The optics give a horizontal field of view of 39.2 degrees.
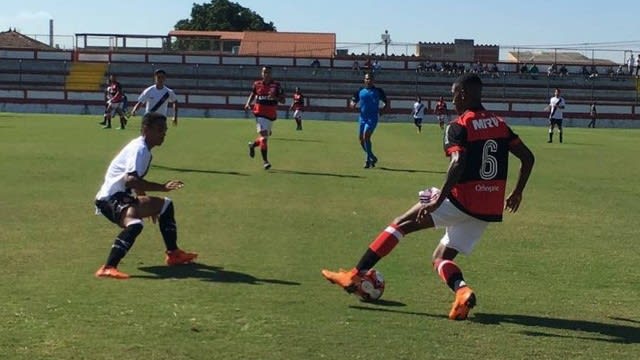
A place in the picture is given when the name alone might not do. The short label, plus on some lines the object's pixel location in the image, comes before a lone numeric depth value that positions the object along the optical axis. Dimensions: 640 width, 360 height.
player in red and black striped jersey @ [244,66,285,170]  18.48
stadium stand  58.66
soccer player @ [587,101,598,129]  56.75
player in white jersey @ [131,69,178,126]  17.30
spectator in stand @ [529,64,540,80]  66.72
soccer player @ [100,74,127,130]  34.62
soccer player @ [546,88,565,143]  33.09
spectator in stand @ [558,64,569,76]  67.54
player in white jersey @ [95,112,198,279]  7.76
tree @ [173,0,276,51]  127.69
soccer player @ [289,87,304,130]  38.72
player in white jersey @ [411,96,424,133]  41.12
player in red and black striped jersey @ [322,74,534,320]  6.39
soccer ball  6.87
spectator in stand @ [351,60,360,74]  66.31
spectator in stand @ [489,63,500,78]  66.81
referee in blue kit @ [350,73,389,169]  18.94
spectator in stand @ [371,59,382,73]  67.09
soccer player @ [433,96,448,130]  46.56
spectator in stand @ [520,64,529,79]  66.93
